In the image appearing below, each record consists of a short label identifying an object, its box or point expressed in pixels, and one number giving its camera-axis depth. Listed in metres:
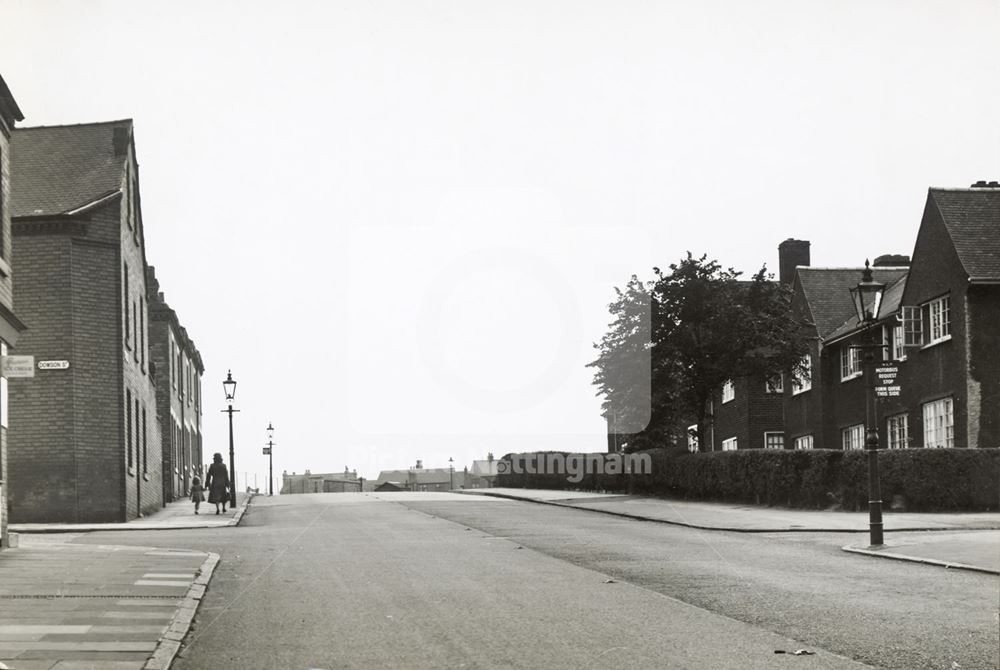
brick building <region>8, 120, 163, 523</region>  29.02
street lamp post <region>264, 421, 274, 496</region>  67.56
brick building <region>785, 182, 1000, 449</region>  33.78
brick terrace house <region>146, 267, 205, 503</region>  49.00
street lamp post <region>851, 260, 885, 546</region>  19.20
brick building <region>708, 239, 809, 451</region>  51.84
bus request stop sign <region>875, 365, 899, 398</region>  21.72
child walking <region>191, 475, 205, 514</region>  35.19
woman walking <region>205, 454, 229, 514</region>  34.03
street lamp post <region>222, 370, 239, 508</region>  37.00
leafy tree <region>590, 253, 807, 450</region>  39.38
